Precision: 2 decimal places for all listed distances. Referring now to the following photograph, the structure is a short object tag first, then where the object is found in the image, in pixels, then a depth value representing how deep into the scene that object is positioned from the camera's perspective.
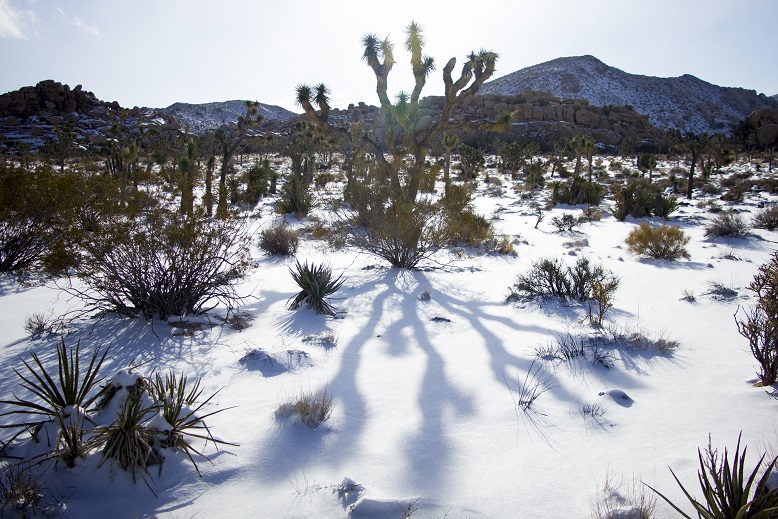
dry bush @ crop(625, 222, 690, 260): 10.18
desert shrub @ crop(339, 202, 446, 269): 9.38
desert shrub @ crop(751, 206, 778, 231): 13.36
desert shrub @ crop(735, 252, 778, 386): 3.89
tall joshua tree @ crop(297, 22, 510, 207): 12.89
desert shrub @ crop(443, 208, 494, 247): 10.11
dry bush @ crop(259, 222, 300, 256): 10.86
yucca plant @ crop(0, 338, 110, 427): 2.84
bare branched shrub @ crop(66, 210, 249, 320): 5.47
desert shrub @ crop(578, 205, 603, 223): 16.53
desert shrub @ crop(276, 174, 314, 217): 16.84
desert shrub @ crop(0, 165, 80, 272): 7.47
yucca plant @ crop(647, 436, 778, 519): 2.08
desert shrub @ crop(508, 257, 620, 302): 7.17
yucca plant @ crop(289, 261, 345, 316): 6.61
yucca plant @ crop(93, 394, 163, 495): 2.73
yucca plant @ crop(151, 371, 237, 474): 2.97
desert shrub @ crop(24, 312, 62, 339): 5.11
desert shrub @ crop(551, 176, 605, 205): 20.64
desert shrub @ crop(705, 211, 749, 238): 12.17
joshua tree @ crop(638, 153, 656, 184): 30.74
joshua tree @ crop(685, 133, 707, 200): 21.97
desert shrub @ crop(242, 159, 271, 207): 20.88
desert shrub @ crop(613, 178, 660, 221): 16.44
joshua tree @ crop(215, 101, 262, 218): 17.44
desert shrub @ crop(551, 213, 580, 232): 14.70
